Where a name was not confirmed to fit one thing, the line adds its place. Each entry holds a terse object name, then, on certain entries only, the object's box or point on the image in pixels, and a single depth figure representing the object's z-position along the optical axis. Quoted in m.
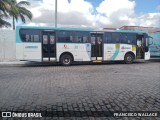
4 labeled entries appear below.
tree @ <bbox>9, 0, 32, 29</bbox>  19.02
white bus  8.86
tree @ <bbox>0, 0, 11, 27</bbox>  13.25
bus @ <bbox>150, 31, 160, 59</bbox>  12.07
